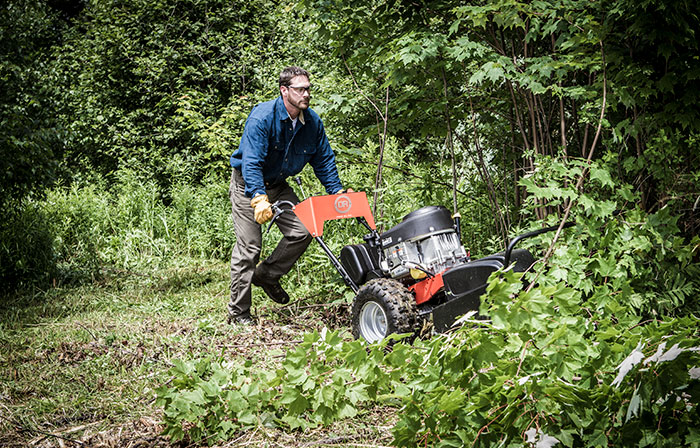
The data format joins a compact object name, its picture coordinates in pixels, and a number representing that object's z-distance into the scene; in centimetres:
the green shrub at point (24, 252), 711
